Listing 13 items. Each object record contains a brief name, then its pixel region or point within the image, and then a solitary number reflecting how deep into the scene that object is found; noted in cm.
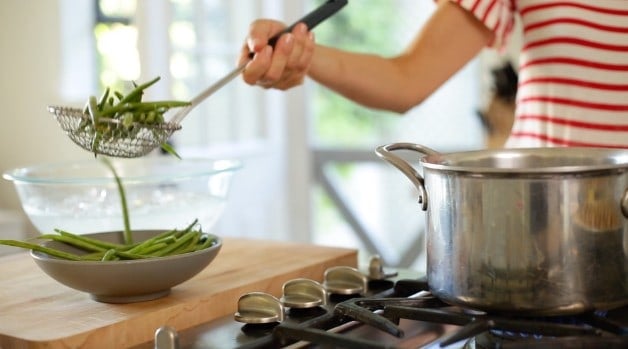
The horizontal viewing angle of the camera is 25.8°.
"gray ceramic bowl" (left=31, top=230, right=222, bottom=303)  153
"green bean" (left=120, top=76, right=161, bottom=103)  169
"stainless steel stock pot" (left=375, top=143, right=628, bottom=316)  140
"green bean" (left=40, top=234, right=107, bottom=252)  163
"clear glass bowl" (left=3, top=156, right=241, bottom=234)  184
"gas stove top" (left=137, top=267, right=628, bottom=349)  138
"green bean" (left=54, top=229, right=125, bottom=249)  163
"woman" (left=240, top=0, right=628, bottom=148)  191
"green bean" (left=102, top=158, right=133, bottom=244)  165
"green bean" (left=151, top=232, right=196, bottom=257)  160
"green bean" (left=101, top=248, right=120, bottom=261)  157
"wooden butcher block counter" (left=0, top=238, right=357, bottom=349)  147
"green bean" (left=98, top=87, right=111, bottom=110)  168
